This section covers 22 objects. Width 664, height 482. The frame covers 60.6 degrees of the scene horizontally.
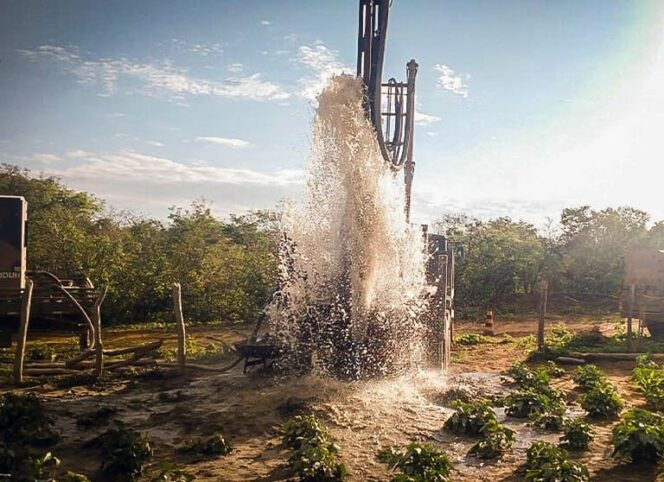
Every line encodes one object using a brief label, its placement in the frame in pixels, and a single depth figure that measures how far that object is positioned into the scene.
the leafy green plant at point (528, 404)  9.03
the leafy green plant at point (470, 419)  8.14
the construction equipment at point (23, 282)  13.61
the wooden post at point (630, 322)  14.70
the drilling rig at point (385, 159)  10.93
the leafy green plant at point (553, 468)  5.81
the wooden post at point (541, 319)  14.97
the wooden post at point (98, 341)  11.41
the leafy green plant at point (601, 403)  9.19
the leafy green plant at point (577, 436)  7.50
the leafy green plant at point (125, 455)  6.50
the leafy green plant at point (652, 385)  9.57
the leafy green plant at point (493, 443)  7.23
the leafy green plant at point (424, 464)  5.86
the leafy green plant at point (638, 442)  6.79
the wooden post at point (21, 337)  10.72
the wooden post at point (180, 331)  12.07
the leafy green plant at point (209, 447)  7.28
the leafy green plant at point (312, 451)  6.15
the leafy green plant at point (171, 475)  5.47
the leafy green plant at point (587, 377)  10.80
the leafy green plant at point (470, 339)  17.70
